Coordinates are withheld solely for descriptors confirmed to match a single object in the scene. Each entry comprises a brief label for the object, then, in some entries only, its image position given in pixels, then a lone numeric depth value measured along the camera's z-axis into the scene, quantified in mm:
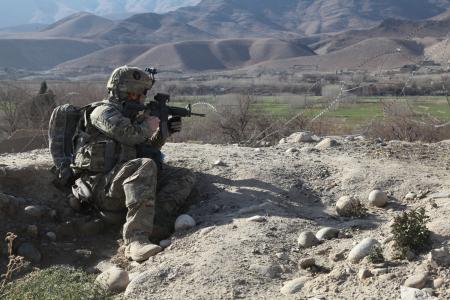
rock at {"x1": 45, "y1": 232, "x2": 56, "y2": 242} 6129
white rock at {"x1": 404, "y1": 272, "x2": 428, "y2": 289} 3910
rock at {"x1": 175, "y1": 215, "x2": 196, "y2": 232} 5711
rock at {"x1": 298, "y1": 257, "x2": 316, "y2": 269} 4609
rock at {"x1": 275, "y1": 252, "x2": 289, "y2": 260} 4815
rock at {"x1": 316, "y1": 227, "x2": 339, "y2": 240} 5148
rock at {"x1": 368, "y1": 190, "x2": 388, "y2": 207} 5914
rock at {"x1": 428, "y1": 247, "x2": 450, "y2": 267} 4055
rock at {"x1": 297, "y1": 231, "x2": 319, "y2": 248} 5039
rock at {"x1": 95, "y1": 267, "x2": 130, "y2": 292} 4668
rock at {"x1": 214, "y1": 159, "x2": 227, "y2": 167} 7171
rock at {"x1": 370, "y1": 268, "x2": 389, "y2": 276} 4133
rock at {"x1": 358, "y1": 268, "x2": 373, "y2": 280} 4145
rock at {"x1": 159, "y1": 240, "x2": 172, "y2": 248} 5445
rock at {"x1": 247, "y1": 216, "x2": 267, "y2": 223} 5517
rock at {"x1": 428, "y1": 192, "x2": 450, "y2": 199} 5660
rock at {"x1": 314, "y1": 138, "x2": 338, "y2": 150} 8008
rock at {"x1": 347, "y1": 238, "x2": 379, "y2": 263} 4445
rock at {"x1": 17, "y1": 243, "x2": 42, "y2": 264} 5719
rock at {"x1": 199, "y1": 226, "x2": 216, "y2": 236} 5450
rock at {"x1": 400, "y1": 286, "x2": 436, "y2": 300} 3773
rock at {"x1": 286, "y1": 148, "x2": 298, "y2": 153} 7836
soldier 5539
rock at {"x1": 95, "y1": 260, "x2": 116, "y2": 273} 5379
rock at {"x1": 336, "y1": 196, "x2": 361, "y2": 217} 5746
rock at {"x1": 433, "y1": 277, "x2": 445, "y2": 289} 3874
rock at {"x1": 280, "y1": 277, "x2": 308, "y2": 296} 4242
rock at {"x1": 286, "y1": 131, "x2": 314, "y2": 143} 8602
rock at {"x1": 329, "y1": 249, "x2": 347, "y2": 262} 4641
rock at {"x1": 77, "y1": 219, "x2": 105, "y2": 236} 6270
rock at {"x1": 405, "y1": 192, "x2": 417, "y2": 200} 5992
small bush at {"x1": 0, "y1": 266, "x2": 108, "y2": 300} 4211
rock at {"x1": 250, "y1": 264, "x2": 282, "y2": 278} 4539
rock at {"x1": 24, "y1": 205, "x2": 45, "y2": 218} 6324
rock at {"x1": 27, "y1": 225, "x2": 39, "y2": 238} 6059
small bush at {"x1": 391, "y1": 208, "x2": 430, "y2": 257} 4328
